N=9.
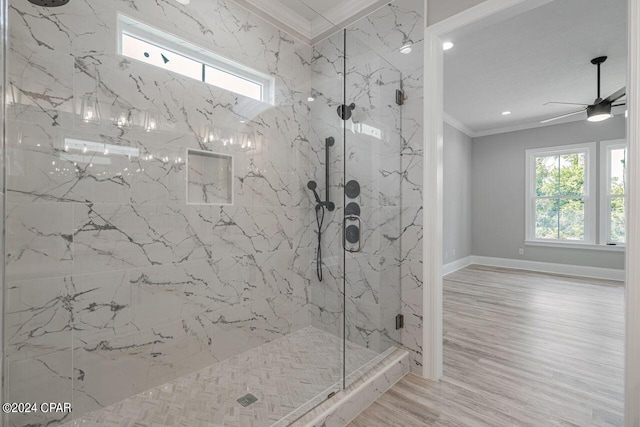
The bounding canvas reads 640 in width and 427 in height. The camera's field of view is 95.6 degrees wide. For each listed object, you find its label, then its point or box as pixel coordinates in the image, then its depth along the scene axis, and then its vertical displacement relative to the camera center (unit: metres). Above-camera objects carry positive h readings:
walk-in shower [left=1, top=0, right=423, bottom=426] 1.46 +0.02
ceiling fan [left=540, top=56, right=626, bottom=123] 3.31 +1.22
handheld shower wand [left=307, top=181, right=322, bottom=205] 2.44 +0.20
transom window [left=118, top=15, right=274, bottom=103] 1.77 +1.05
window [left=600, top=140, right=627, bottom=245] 4.97 +0.31
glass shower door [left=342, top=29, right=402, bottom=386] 2.07 +0.07
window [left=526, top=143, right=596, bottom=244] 5.28 +0.31
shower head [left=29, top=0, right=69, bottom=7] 1.45 +1.05
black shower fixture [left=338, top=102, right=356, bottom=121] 2.11 +0.73
